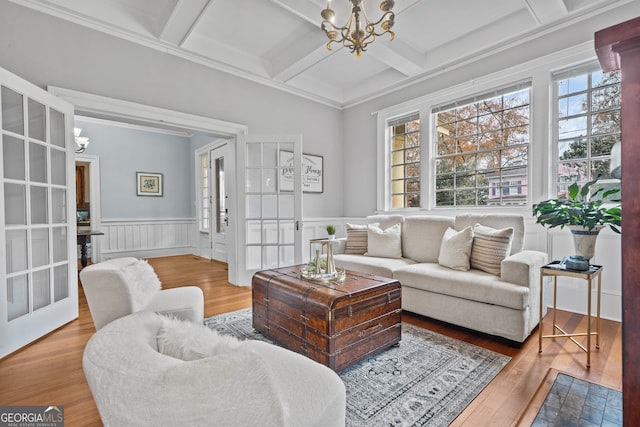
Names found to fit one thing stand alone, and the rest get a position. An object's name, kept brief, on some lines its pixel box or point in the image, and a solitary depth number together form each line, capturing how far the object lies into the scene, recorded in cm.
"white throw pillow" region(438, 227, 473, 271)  283
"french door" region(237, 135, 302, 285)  404
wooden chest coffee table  187
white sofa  229
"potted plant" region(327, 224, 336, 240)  309
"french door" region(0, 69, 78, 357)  230
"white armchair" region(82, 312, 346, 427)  54
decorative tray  226
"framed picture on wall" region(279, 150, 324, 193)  436
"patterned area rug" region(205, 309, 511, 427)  154
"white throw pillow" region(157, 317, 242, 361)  75
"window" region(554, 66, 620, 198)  282
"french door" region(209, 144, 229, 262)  583
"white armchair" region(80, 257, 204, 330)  128
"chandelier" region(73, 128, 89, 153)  492
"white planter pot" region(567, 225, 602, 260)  212
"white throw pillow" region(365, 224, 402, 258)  358
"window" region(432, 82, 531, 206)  339
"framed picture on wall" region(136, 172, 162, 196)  631
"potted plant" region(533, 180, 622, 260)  204
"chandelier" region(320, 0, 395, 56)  213
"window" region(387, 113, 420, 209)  437
